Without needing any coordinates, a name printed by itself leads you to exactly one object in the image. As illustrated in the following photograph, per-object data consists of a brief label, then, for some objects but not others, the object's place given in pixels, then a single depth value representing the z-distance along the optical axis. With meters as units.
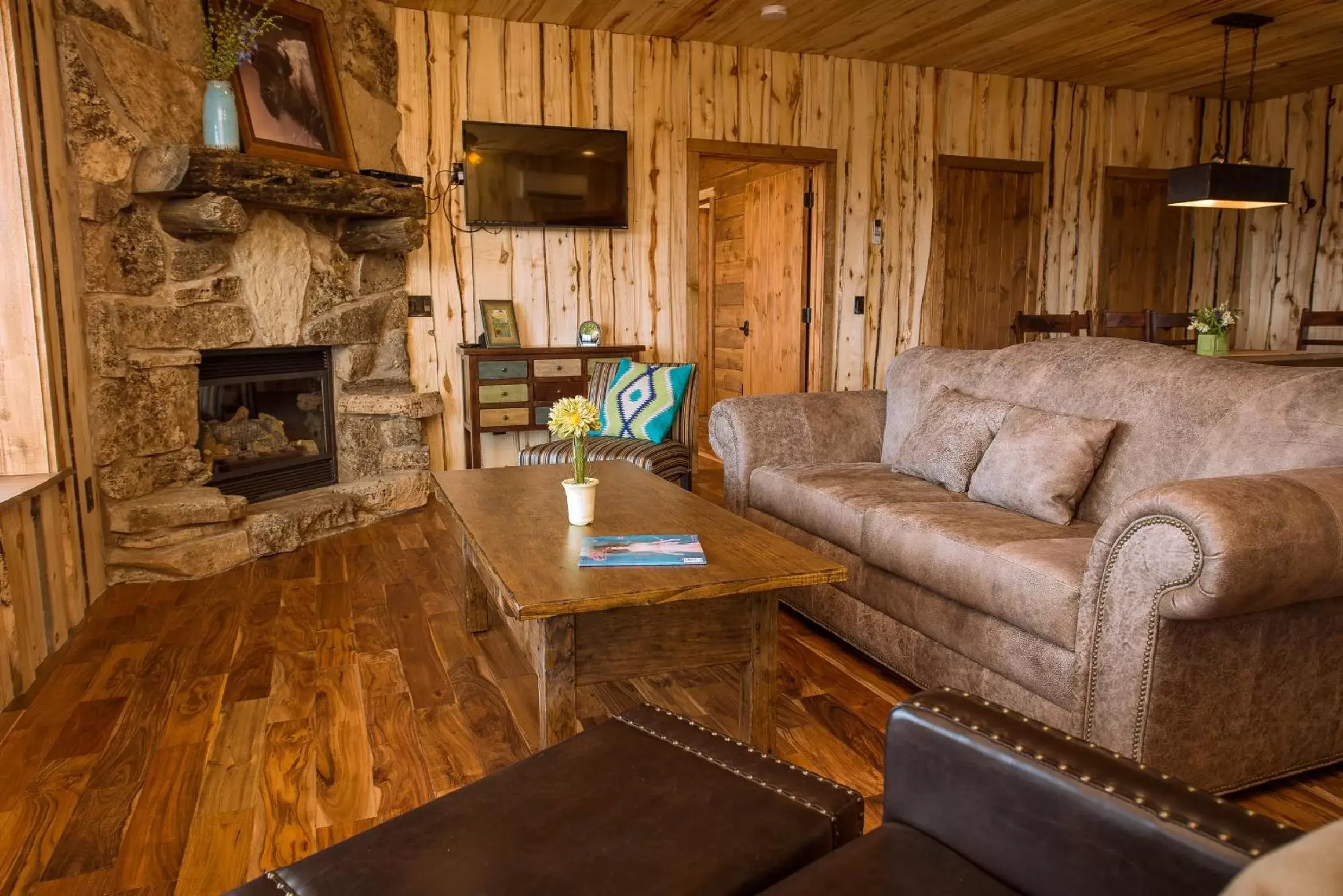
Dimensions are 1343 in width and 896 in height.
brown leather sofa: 1.69
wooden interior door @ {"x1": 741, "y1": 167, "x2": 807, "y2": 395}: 6.07
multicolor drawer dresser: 4.81
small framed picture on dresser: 5.00
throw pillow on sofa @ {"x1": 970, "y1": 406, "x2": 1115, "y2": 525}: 2.47
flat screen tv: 4.95
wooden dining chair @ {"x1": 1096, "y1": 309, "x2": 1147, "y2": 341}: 4.63
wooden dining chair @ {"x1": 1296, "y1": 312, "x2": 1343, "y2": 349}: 5.23
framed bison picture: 3.94
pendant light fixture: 4.79
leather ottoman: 1.00
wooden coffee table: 1.79
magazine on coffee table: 1.94
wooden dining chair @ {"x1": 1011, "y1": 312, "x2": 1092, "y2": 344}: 4.87
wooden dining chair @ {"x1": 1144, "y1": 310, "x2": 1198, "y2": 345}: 4.69
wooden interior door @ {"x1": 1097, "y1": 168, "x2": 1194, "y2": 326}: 6.59
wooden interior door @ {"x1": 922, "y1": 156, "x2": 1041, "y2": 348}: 6.17
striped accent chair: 3.82
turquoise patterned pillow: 4.13
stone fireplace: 3.52
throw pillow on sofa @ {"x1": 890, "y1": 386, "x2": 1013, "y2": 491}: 2.84
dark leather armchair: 0.88
